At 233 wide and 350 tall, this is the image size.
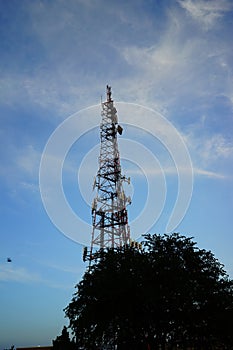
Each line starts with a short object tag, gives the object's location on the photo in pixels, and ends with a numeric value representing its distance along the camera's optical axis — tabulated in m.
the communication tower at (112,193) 36.34
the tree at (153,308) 23.06
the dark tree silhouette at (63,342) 40.44
